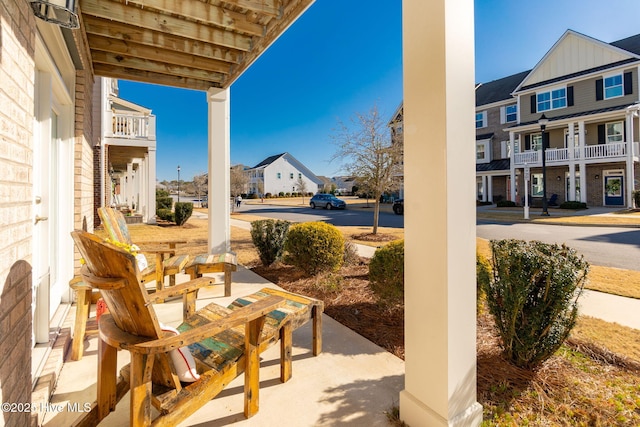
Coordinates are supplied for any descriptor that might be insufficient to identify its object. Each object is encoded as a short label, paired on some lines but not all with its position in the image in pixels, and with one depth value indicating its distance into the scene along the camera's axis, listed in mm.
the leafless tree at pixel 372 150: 10516
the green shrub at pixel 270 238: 5828
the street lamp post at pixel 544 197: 15653
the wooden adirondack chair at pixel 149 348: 1442
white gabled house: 48969
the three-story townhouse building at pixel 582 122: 17219
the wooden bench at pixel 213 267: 3961
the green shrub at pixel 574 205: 17531
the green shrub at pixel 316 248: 4992
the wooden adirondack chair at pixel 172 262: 3607
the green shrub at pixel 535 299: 2232
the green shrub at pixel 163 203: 17497
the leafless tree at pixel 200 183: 36469
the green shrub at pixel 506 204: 21203
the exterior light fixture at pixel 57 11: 1733
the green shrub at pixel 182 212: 13156
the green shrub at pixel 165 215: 14257
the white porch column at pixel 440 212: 1655
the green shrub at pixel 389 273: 3384
